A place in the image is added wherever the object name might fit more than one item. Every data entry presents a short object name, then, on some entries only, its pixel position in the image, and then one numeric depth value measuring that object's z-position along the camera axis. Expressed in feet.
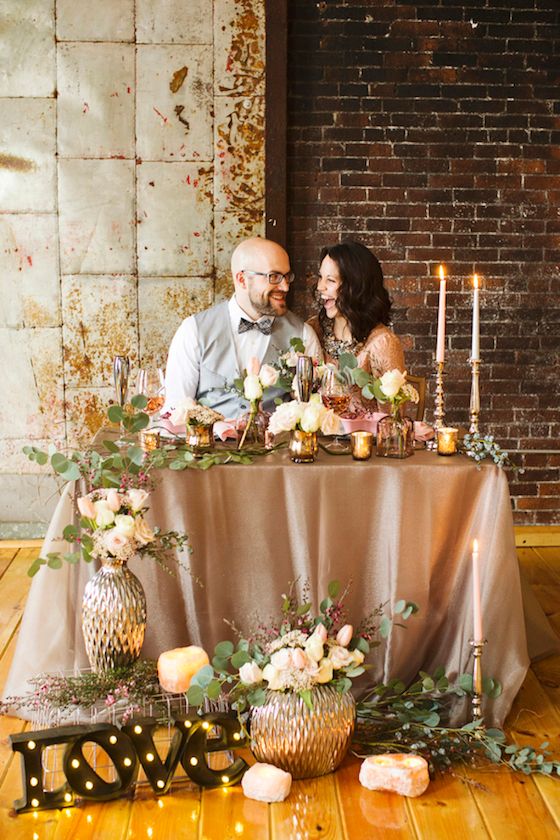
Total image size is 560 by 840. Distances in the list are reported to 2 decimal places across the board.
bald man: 12.76
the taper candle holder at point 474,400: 10.30
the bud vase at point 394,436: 10.05
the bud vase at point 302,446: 9.82
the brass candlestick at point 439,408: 10.53
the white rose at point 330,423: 9.82
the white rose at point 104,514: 8.89
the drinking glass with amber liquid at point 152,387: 10.78
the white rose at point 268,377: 9.88
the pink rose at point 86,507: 8.91
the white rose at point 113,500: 8.89
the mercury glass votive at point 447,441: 10.14
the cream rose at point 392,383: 9.89
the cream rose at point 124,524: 8.85
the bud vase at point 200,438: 10.21
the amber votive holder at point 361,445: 9.88
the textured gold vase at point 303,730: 8.50
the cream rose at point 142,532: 8.98
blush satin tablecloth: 9.76
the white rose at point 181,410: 10.15
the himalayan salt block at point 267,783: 8.43
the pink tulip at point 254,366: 10.00
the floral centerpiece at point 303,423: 9.70
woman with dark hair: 13.02
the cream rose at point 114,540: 8.82
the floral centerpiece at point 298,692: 8.50
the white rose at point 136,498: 8.96
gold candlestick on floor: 8.79
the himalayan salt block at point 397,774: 8.54
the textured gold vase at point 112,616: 9.08
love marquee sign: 8.22
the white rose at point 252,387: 9.96
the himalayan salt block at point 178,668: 9.00
